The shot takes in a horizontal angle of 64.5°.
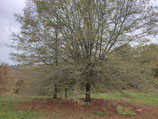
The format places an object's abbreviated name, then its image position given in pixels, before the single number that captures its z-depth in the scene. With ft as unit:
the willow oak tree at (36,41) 22.06
